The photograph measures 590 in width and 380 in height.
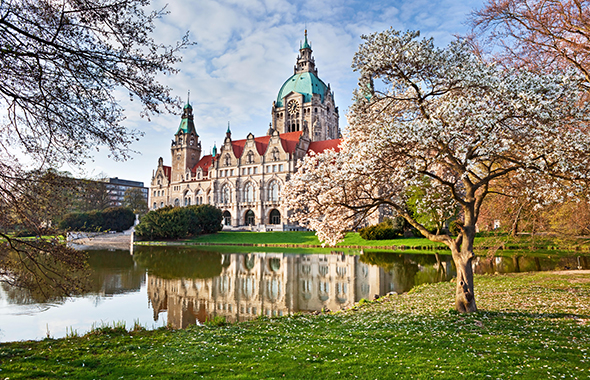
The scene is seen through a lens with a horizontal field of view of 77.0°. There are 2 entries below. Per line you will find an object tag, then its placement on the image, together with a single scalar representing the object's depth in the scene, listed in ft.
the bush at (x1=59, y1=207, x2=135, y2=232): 185.06
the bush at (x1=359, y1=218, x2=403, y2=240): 134.10
